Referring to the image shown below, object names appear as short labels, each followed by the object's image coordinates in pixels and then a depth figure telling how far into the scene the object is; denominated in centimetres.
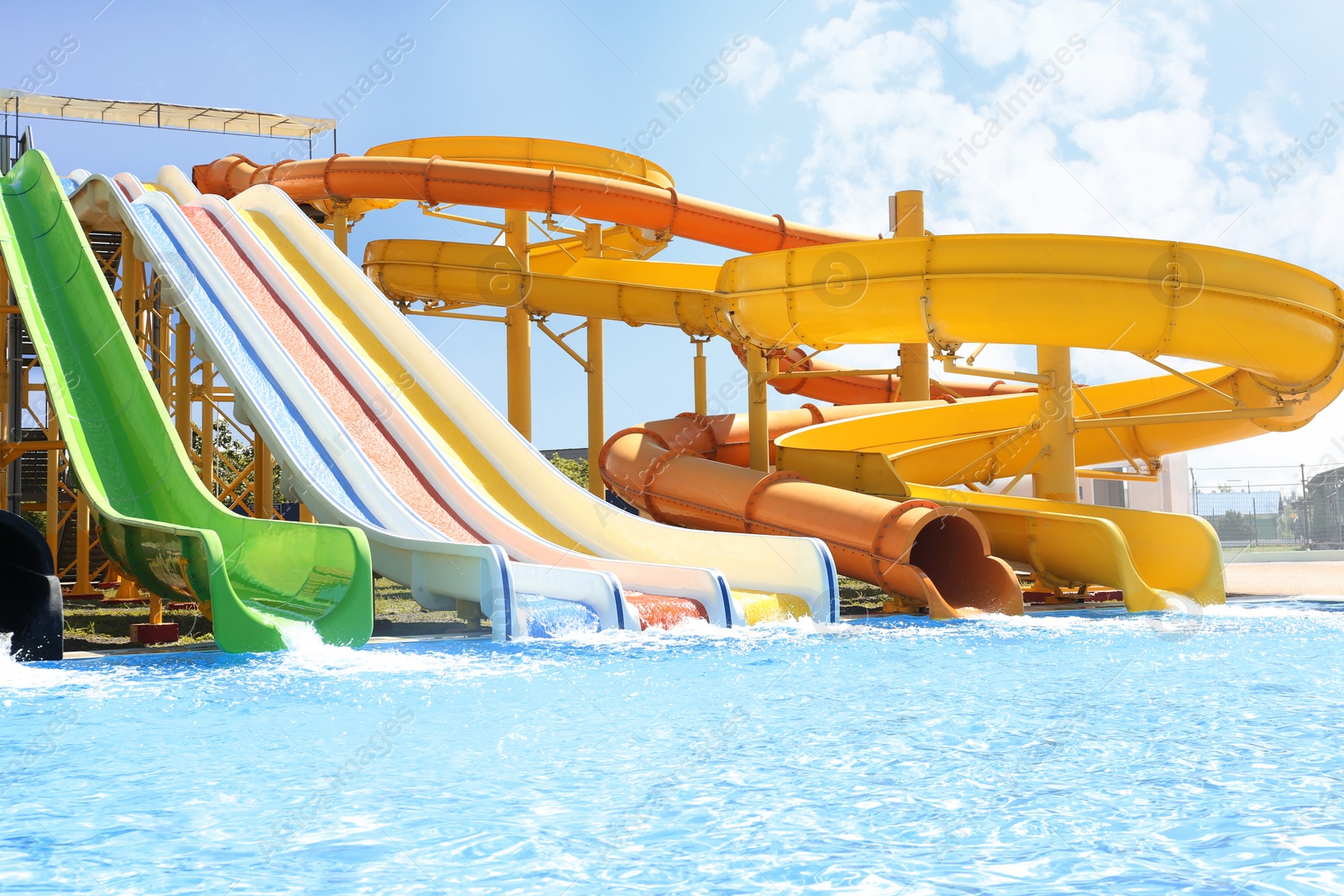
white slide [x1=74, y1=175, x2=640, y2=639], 732
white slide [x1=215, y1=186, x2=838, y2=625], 847
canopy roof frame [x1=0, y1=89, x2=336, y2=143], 2272
